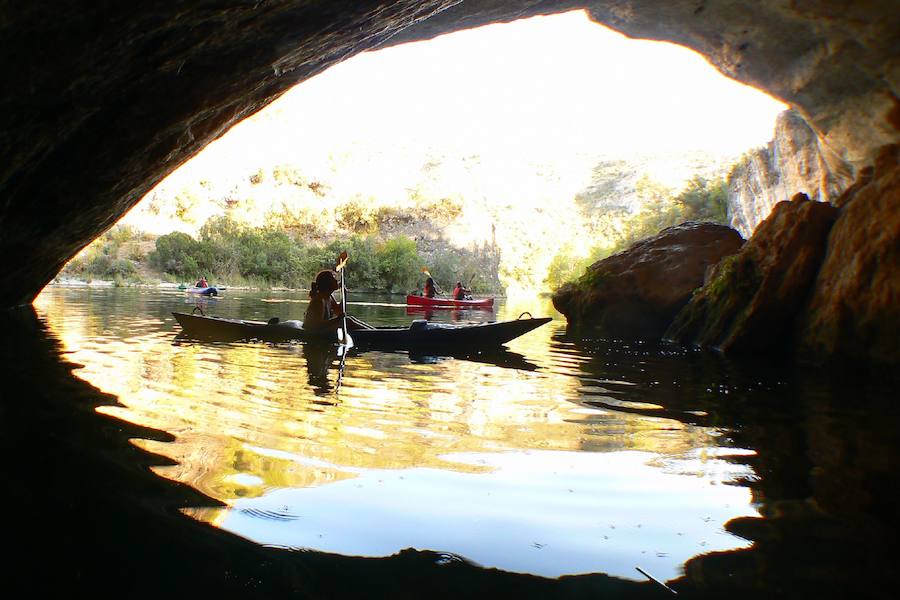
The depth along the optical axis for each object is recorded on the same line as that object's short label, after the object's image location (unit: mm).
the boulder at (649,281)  13539
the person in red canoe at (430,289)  21984
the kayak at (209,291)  23391
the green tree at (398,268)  42500
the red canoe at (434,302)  21453
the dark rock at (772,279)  9711
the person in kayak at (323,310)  9172
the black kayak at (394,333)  9062
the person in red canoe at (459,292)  22594
